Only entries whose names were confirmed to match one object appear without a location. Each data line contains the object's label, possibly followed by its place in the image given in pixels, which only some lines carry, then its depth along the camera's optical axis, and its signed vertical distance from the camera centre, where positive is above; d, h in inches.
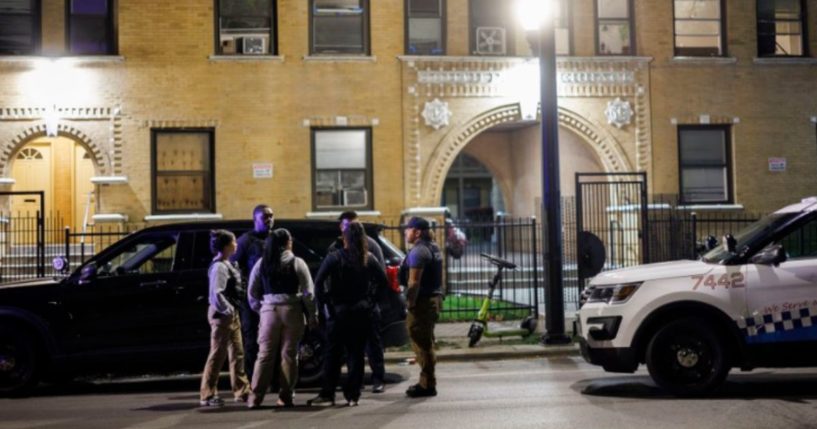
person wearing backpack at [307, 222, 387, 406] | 352.8 -23.0
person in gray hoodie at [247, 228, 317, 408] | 349.7 -24.3
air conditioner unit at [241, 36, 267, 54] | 770.8 +157.6
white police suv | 349.7 -30.4
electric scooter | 509.0 -50.2
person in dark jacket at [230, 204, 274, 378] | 379.2 -6.9
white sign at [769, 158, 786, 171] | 819.4 +56.4
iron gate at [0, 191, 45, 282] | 705.6 -4.5
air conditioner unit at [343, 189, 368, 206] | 782.2 +33.5
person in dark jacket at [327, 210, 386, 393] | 392.8 -46.1
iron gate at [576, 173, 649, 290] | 791.1 +15.1
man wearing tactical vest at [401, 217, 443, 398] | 365.1 -20.3
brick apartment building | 748.0 +116.1
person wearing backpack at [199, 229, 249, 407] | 358.3 -28.9
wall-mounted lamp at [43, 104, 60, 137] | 741.9 +97.6
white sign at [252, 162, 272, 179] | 763.4 +54.8
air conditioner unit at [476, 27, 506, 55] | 799.7 +163.7
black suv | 413.1 -35.2
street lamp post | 524.7 +20.4
